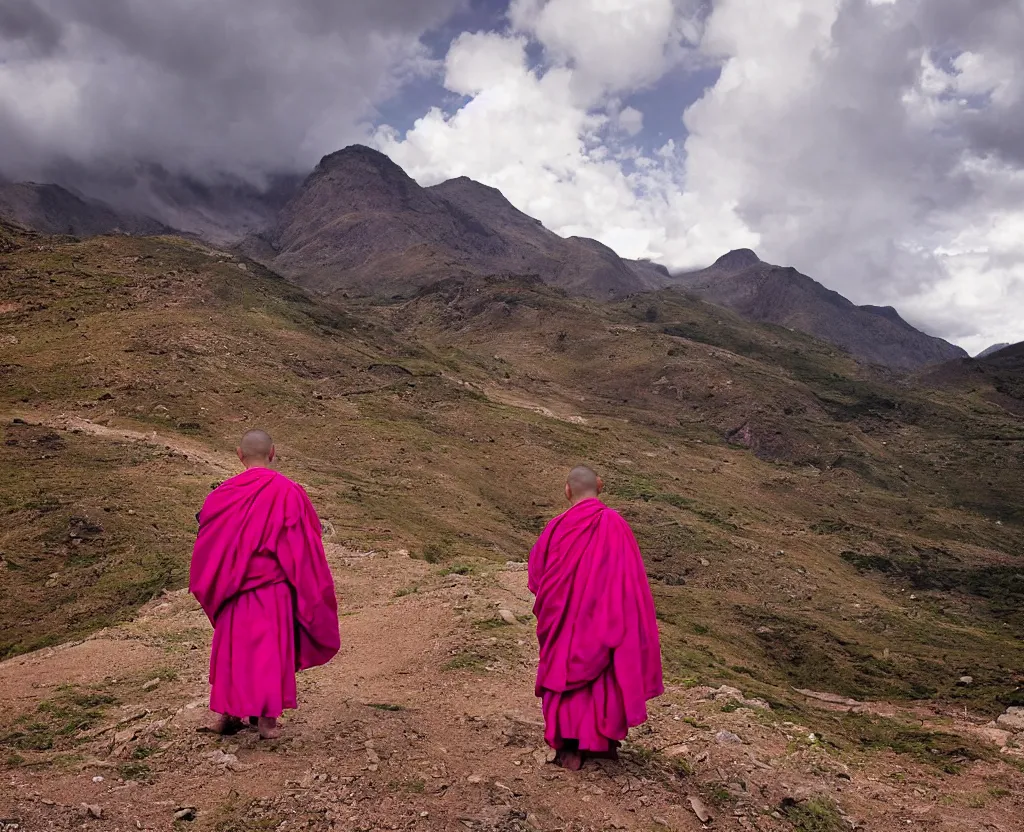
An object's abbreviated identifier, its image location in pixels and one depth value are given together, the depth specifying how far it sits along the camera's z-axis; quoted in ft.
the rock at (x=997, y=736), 26.21
